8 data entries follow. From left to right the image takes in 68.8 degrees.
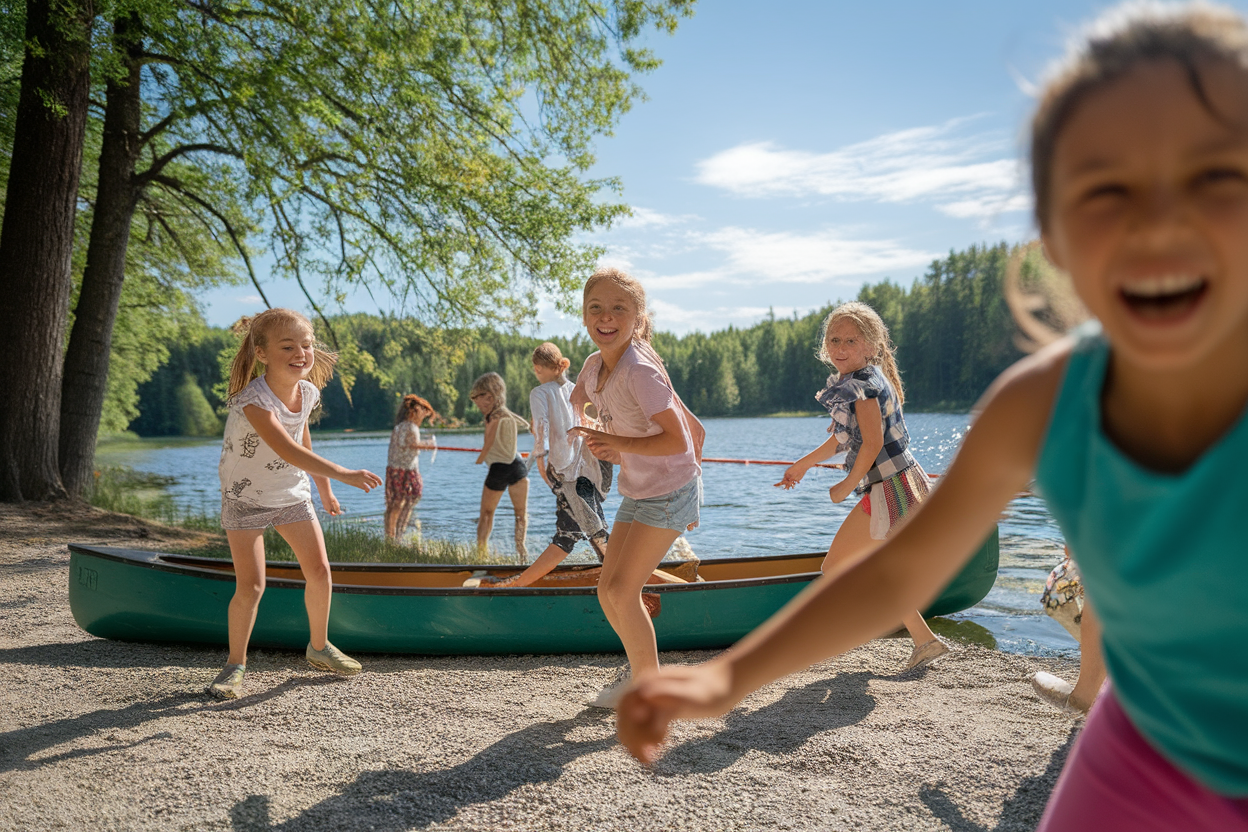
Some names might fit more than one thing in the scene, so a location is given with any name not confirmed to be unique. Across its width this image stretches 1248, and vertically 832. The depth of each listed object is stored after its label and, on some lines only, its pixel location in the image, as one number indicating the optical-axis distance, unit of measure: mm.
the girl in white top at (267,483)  4621
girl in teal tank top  985
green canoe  5316
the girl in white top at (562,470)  6754
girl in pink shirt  4016
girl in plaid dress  5043
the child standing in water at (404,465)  10094
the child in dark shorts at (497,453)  9594
